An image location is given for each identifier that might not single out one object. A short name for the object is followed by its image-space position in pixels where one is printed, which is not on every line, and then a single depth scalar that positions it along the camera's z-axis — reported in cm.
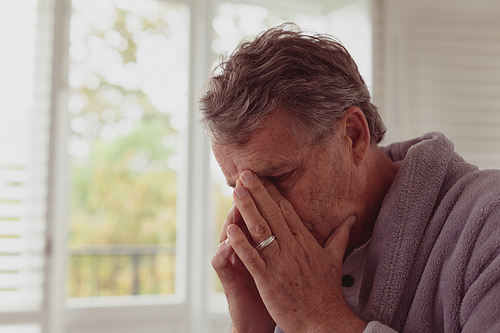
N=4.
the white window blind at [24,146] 196
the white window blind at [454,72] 244
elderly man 94
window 199
